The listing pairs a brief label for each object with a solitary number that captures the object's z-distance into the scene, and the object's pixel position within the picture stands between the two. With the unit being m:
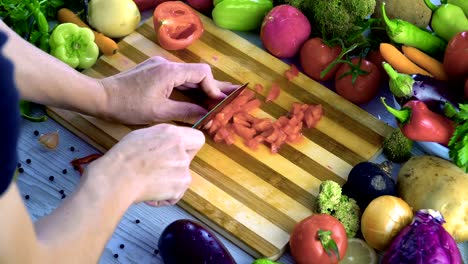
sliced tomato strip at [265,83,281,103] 2.08
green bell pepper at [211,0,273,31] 2.24
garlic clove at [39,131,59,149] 1.92
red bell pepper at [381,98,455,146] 1.80
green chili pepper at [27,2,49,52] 2.12
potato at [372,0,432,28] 2.15
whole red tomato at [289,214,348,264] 1.64
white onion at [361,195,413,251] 1.70
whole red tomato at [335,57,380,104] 2.08
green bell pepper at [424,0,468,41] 2.03
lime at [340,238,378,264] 1.72
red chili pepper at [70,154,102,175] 1.87
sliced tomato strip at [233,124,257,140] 1.96
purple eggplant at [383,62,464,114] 1.87
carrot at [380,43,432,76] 2.01
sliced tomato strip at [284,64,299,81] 2.14
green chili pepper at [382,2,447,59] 2.04
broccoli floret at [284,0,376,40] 2.13
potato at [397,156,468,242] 1.72
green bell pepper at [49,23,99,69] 2.09
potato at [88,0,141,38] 2.18
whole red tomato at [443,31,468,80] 1.92
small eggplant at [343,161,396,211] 1.78
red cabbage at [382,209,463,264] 1.58
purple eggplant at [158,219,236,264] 1.58
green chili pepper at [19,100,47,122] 1.98
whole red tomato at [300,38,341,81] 2.13
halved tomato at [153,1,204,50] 2.17
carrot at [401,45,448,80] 2.01
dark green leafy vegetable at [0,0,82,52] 2.13
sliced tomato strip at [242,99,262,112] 2.04
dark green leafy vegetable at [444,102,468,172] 1.77
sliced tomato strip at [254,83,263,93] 2.10
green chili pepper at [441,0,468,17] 2.06
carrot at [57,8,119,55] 2.14
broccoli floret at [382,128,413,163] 1.94
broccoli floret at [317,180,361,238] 1.76
